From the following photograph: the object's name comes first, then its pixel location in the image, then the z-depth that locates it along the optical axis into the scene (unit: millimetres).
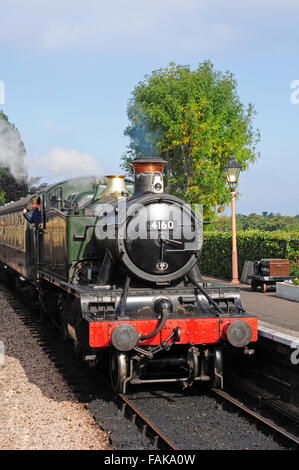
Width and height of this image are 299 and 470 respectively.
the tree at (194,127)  28516
